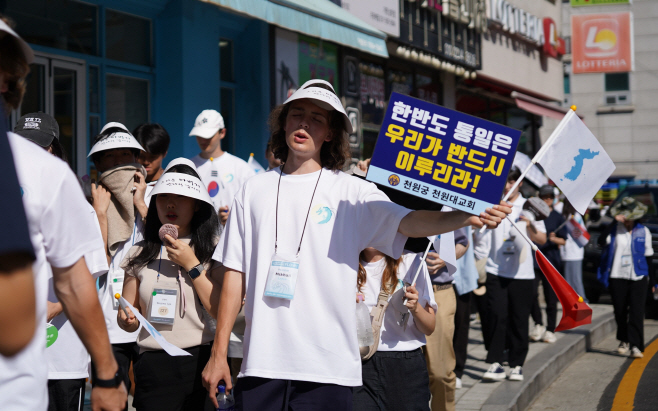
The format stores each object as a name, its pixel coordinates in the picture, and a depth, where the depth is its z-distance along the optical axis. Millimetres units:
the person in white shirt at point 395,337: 3889
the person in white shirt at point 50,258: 1843
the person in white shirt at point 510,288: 7273
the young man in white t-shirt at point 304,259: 2902
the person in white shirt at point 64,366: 3420
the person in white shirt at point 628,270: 8789
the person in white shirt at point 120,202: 4273
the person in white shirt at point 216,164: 6305
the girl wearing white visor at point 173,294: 3607
